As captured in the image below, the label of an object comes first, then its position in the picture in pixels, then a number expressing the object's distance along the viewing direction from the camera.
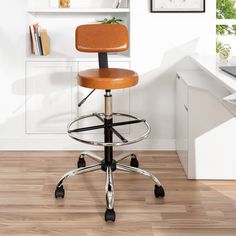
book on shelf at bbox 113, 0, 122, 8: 4.20
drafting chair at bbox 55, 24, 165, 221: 3.05
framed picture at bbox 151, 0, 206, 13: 4.05
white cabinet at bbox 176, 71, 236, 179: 3.45
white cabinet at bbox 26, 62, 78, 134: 4.17
